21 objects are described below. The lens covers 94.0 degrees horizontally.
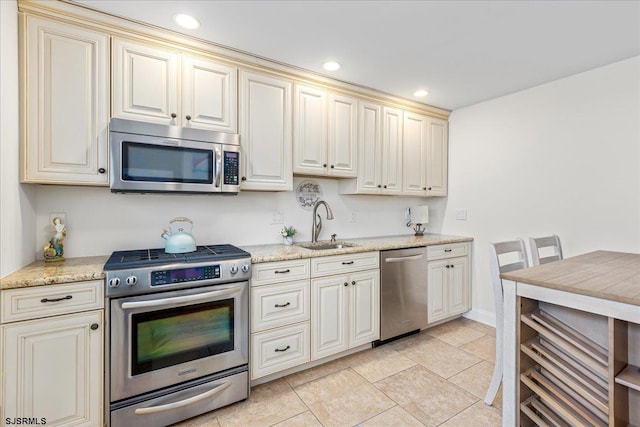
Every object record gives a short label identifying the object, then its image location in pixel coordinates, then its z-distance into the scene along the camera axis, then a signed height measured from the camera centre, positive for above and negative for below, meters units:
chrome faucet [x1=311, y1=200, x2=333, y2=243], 2.87 -0.13
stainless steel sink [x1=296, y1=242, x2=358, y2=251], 2.72 -0.31
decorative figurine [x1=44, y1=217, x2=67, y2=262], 1.81 -0.22
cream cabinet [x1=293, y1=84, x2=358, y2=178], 2.55 +0.71
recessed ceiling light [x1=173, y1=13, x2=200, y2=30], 1.82 +1.18
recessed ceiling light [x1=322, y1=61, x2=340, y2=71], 2.40 +1.20
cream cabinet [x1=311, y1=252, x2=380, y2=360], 2.30 -0.75
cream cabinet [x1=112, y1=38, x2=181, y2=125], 1.85 +0.83
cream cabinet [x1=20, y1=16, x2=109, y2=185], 1.65 +0.62
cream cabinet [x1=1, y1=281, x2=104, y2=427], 1.39 -0.71
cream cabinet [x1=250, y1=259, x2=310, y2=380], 2.04 -0.75
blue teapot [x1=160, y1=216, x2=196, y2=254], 1.98 -0.21
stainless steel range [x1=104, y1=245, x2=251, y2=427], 1.59 -0.72
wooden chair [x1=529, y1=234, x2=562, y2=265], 2.08 -0.25
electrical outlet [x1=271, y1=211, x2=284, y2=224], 2.72 -0.05
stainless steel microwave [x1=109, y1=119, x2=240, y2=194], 1.78 +0.34
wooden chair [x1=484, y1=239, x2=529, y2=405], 1.83 -0.44
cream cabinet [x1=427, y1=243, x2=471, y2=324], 3.00 -0.73
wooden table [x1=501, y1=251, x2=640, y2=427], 1.22 -0.61
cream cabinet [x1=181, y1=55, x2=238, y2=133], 2.06 +0.83
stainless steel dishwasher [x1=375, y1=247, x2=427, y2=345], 2.66 -0.74
